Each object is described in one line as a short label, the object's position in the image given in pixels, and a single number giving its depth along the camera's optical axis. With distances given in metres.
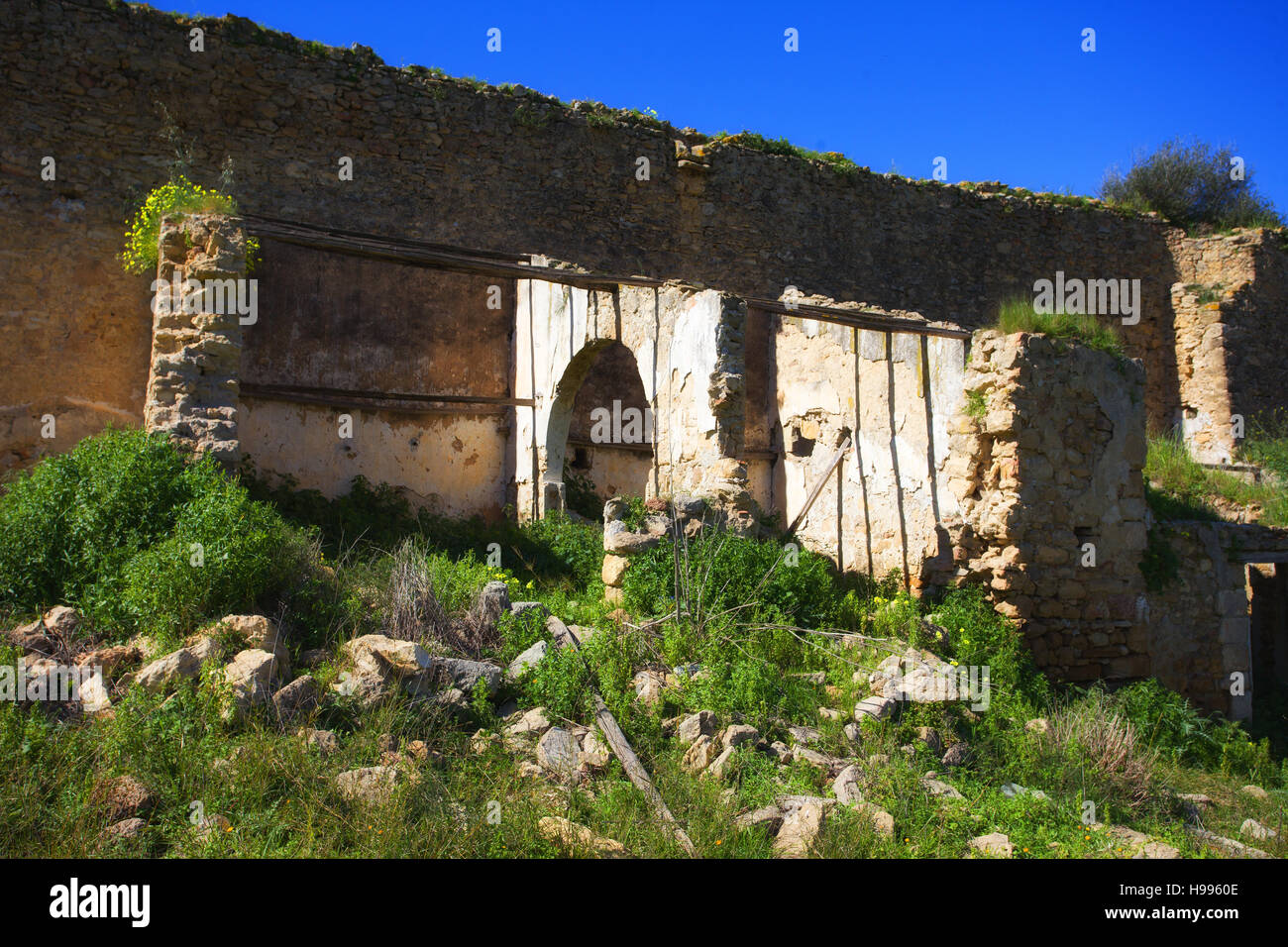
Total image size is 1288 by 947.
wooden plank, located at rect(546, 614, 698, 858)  5.06
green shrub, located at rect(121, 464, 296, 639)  6.11
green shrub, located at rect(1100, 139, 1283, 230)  19.31
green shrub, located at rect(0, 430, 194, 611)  6.43
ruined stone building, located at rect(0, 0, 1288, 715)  9.27
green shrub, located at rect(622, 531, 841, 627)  7.87
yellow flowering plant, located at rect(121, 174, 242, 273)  8.88
